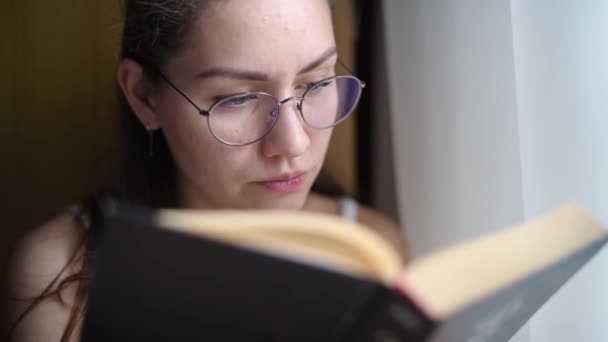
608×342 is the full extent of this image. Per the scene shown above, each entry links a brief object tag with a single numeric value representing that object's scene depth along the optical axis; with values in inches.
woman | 38.6
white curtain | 39.3
